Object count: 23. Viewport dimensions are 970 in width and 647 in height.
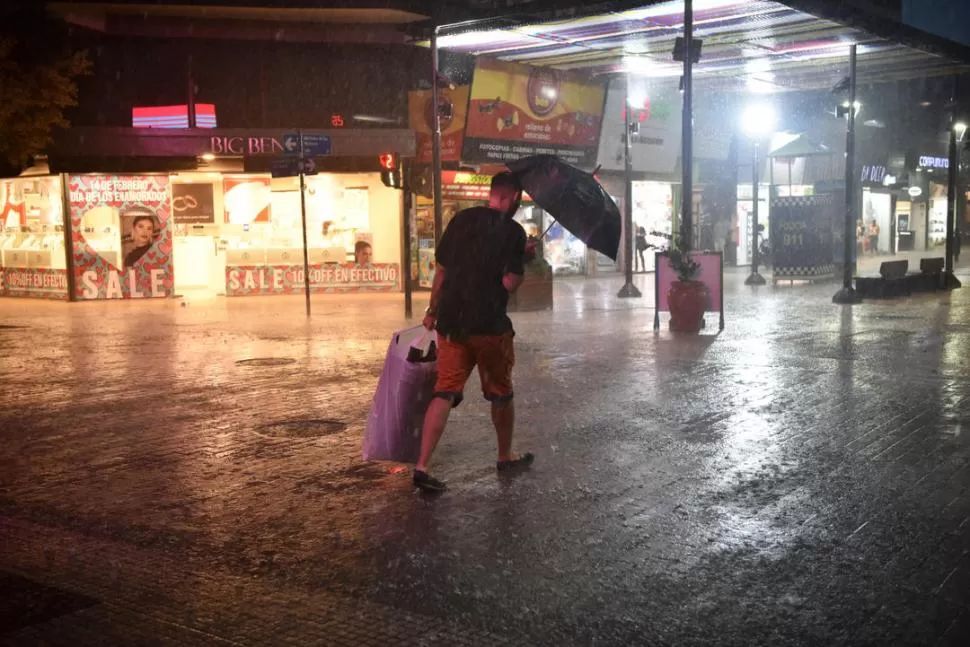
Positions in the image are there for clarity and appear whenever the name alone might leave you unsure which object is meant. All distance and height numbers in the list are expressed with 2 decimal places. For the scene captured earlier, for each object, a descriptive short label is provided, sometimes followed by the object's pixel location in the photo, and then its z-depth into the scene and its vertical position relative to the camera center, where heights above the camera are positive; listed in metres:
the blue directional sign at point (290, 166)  19.30 +1.59
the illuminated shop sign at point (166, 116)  24.56 +3.29
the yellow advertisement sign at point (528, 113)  24.84 +3.38
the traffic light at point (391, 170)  19.31 +1.47
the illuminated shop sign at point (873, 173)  40.72 +2.54
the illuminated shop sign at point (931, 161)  42.83 +3.16
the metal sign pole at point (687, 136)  15.35 +1.61
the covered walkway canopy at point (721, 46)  18.16 +3.95
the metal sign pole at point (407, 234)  18.55 +0.24
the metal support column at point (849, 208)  19.98 +0.57
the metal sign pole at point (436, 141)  18.36 +1.90
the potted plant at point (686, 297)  14.83 -0.83
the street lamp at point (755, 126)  25.09 +2.80
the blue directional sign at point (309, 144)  19.52 +2.02
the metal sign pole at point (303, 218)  19.20 +0.59
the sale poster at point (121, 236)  24.45 +0.43
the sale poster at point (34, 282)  24.66 -0.66
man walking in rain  6.12 -0.29
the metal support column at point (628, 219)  22.27 +0.52
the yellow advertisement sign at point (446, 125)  24.59 +2.98
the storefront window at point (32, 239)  24.83 +0.42
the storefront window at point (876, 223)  47.00 +0.61
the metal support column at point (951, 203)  23.31 +0.73
